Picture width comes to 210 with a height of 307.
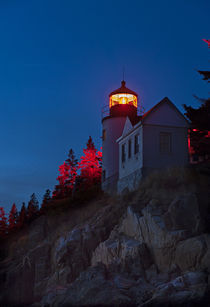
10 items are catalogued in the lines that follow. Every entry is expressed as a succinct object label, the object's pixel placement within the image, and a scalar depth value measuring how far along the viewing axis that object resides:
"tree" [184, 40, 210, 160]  26.67
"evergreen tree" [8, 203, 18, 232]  61.83
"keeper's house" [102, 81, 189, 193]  29.20
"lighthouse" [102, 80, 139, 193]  35.88
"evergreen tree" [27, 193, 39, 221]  56.23
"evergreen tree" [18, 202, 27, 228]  50.93
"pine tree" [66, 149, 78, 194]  51.83
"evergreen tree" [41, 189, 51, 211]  55.91
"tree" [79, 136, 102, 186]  47.04
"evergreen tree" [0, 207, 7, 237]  59.08
